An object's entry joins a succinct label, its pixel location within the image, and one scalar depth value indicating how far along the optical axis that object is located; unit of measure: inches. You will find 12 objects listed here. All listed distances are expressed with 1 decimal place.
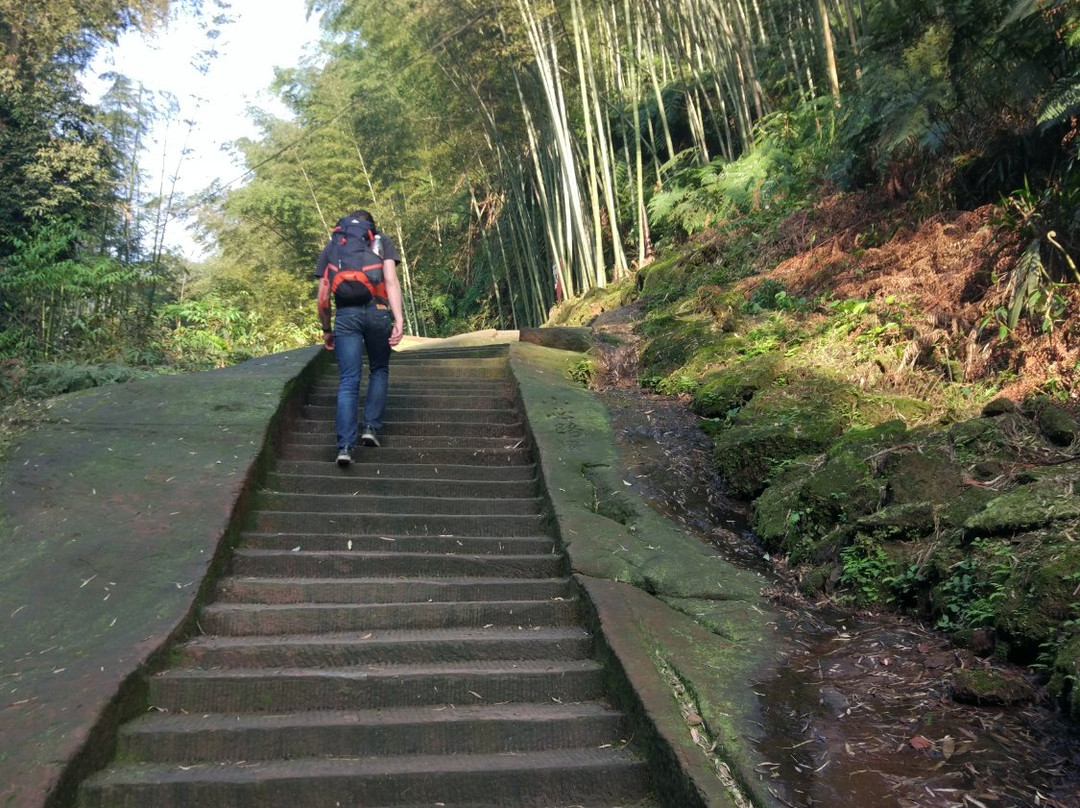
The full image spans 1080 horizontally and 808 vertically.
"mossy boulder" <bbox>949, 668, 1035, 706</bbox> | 97.7
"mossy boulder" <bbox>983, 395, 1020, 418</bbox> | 152.4
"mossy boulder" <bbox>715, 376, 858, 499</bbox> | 177.9
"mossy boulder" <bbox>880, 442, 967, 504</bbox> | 140.2
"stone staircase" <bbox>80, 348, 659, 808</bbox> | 101.2
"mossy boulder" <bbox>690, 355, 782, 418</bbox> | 214.2
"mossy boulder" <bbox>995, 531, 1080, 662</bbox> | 99.6
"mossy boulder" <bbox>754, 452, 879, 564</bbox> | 147.6
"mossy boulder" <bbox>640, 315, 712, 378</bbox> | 263.9
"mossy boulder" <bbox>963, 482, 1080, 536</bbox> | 115.6
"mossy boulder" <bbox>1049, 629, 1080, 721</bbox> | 88.3
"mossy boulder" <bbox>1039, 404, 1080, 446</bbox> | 140.8
